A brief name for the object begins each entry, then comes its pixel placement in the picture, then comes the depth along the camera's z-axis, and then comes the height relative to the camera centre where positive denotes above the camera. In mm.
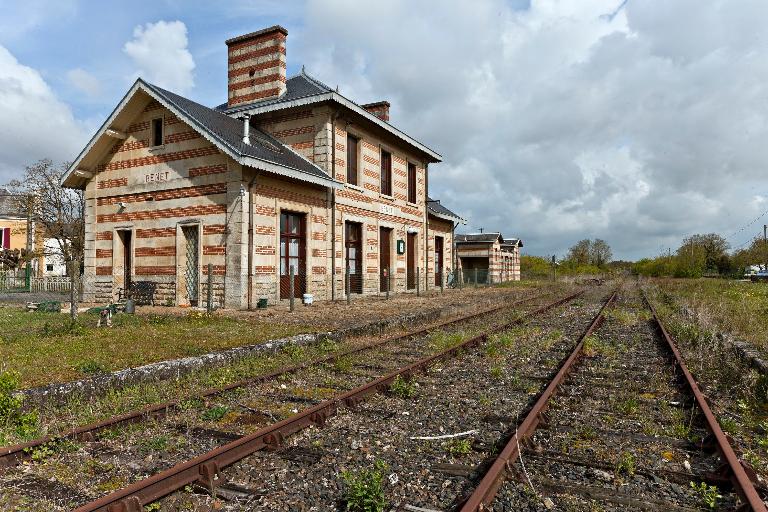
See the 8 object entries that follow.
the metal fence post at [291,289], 13102 -325
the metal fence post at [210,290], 11726 -318
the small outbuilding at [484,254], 41750 +1894
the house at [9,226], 44625 +4763
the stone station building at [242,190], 13938 +2720
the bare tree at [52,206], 30391 +4404
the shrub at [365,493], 2850 -1274
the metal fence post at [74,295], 8709 -312
